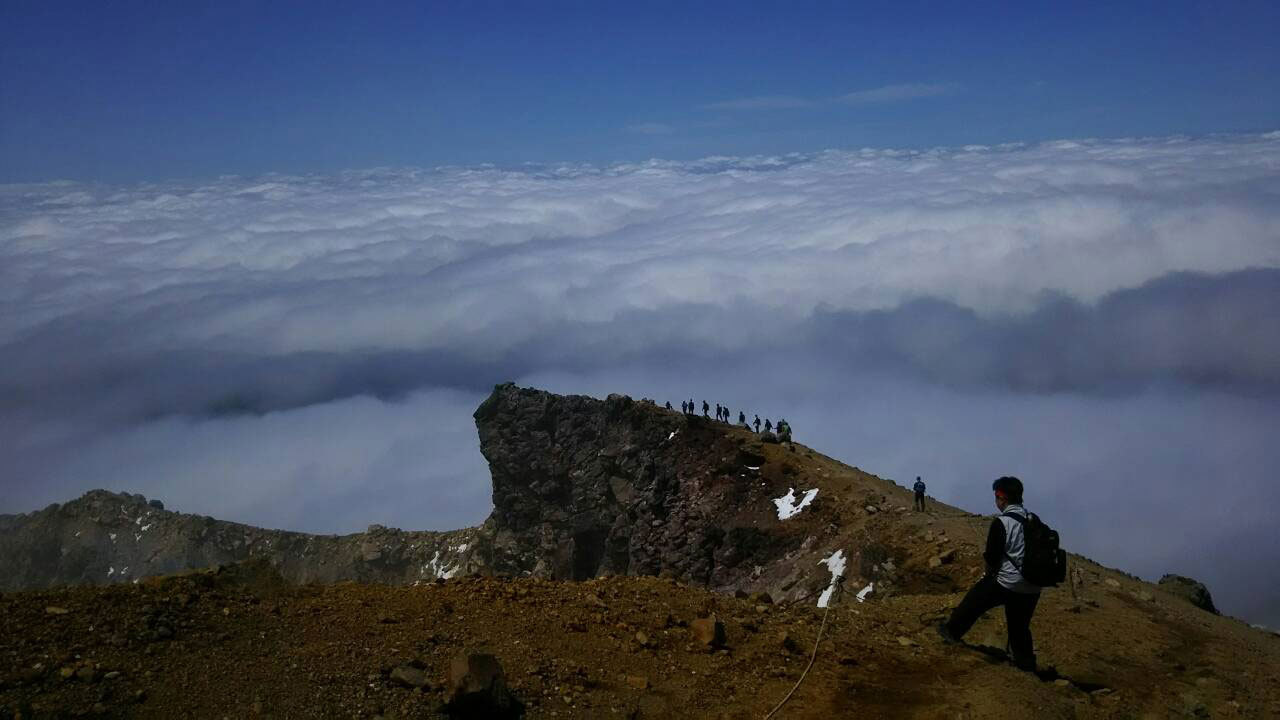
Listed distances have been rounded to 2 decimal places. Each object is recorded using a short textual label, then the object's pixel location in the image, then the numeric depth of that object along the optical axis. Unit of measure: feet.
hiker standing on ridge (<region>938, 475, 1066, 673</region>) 31.35
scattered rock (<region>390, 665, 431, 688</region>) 26.84
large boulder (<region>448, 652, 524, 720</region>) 25.58
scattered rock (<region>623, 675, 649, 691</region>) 29.22
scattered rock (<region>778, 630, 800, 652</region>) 33.63
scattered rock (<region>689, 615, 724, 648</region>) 33.06
